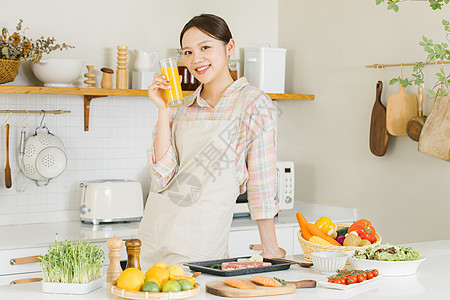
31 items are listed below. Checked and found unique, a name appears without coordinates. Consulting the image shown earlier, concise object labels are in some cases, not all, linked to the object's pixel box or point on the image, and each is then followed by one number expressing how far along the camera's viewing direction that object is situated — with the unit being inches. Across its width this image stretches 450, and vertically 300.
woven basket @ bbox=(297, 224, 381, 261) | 77.5
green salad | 73.1
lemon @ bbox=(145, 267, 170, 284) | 59.1
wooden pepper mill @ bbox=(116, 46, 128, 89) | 135.6
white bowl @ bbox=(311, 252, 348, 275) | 71.9
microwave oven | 145.6
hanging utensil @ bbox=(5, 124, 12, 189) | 127.3
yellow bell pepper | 83.8
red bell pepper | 80.9
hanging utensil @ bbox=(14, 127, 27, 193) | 130.4
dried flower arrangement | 119.2
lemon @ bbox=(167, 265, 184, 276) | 60.5
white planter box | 60.6
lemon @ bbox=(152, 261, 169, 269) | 62.6
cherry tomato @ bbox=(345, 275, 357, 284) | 66.0
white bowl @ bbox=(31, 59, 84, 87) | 124.4
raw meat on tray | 70.0
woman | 86.6
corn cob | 78.5
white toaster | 129.3
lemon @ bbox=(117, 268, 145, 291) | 57.7
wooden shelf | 120.9
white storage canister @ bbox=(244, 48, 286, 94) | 150.6
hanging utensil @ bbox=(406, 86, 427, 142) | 120.8
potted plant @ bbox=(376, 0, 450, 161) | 113.8
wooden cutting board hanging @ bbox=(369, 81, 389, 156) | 131.5
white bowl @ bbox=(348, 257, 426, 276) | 72.2
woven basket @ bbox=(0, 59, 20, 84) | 117.7
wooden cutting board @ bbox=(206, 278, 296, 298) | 60.4
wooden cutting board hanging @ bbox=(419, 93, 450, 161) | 113.7
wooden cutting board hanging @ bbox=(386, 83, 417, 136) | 125.0
